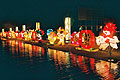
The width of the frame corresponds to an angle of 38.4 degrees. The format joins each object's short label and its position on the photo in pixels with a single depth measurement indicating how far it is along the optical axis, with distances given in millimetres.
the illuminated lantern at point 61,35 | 16366
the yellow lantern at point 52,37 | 16619
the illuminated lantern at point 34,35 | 20373
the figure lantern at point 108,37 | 10906
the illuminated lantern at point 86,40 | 11883
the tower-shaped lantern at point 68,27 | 16672
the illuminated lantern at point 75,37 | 15023
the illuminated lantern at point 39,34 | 19825
